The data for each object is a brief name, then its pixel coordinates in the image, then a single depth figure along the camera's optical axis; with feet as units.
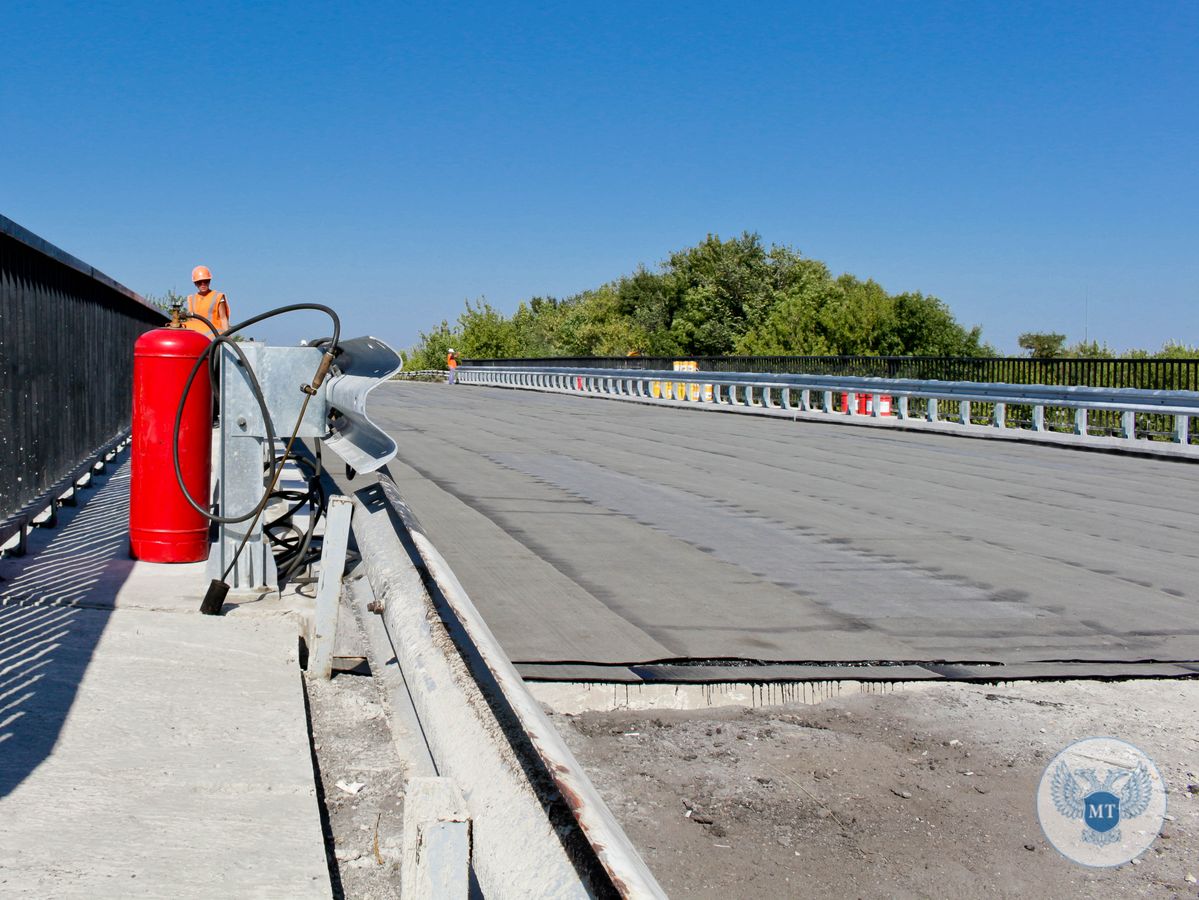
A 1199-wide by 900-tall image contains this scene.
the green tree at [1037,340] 356.79
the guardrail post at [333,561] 16.89
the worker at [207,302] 38.70
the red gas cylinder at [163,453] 24.31
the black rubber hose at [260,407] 20.12
